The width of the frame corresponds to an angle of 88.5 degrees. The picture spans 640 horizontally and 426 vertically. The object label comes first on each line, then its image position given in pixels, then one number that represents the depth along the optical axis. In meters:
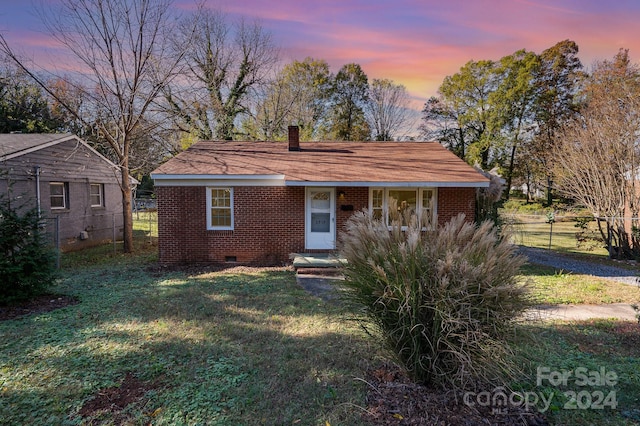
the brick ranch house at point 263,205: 10.01
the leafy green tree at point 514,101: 27.75
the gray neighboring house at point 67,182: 11.25
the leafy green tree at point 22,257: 5.86
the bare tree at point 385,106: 32.34
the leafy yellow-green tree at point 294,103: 23.78
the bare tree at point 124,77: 11.41
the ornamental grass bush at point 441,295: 2.62
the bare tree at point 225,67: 19.86
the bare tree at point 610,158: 10.66
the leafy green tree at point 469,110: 29.64
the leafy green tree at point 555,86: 27.34
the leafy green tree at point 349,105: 31.02
